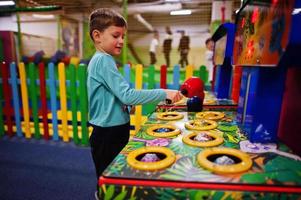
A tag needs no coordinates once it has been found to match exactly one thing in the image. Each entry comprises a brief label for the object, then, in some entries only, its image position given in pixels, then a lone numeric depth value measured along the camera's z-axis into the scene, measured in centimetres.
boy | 101
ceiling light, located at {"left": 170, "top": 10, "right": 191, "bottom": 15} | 911
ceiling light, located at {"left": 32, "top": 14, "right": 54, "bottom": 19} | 1139
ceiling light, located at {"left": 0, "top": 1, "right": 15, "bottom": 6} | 759
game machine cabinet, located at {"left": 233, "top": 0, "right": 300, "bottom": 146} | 59
